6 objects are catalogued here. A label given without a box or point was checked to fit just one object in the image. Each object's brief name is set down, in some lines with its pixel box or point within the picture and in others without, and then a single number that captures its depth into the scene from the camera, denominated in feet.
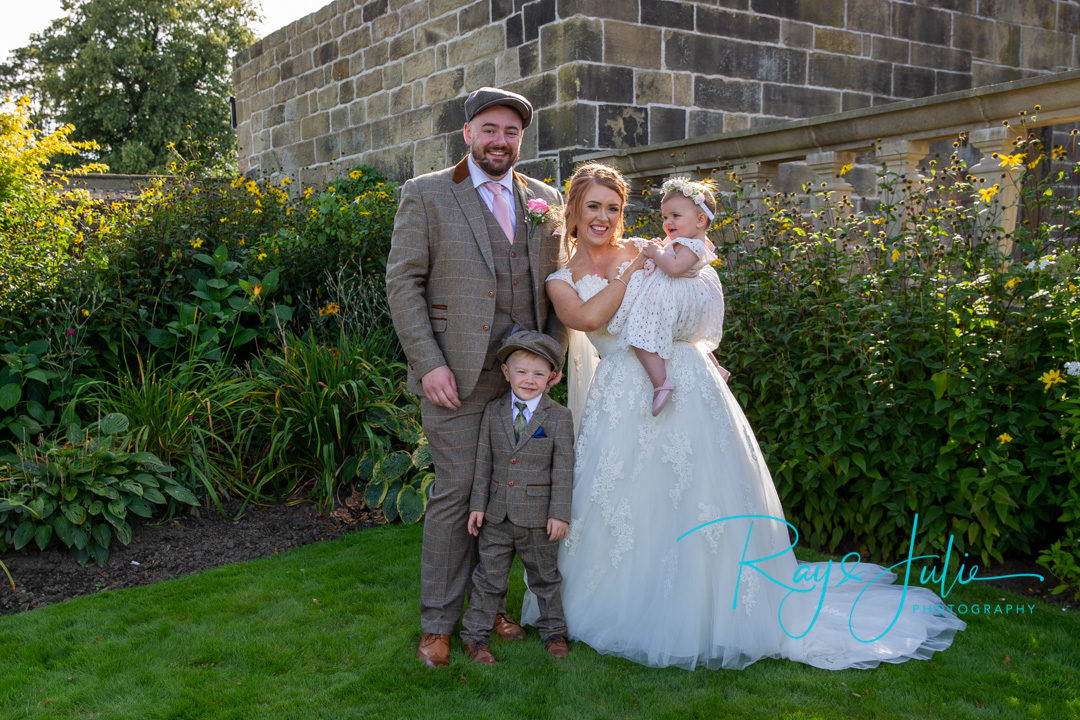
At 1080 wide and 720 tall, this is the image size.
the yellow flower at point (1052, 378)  10.61
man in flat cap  10.02
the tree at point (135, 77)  91.45
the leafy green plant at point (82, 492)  13.16
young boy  9.98
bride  9.87
